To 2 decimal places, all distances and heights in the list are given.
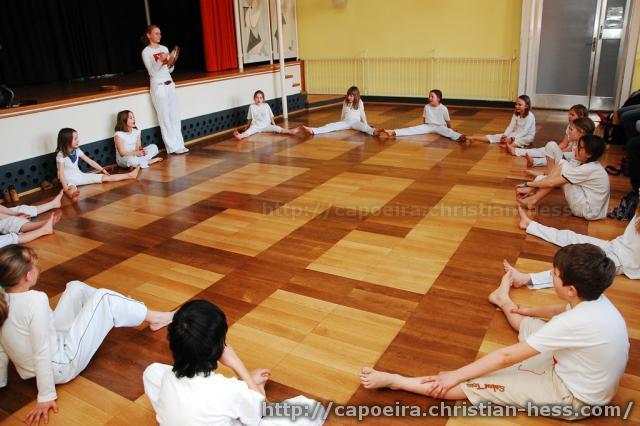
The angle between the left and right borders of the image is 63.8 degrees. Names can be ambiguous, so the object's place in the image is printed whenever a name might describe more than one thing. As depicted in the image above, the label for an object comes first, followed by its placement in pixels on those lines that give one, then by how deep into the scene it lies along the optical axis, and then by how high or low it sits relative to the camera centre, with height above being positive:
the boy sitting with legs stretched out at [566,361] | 1.67 -1.07
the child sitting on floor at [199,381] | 1.48 -0.94
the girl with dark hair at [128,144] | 5.44 -0.95
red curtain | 7.13 +0.16
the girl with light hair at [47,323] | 1.95 -1.09
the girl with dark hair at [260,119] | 6.81 -0.97
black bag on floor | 3.62 -1.22
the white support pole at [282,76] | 7.49 -0.48
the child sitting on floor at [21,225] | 3.58 -1.21
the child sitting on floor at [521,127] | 5.46 -0.98
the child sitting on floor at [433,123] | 6.22 -1.02
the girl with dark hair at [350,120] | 6.62 -1.01
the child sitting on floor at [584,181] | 3.38 -0.99
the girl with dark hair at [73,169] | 4.71 -1.05
